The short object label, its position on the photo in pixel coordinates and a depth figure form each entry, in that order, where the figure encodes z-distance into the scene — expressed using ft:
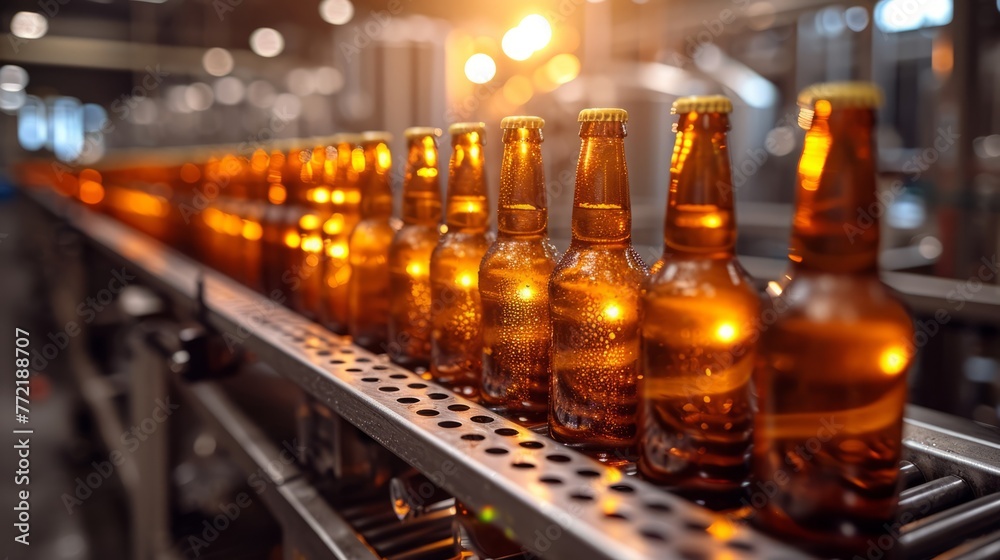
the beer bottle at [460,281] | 3.12
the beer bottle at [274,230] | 5.35
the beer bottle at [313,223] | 4.56
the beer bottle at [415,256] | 3.45
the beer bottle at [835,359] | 1.76
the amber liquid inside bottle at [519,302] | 2.75
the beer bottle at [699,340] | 2.09
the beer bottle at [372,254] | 3.86
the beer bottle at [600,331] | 2.44
